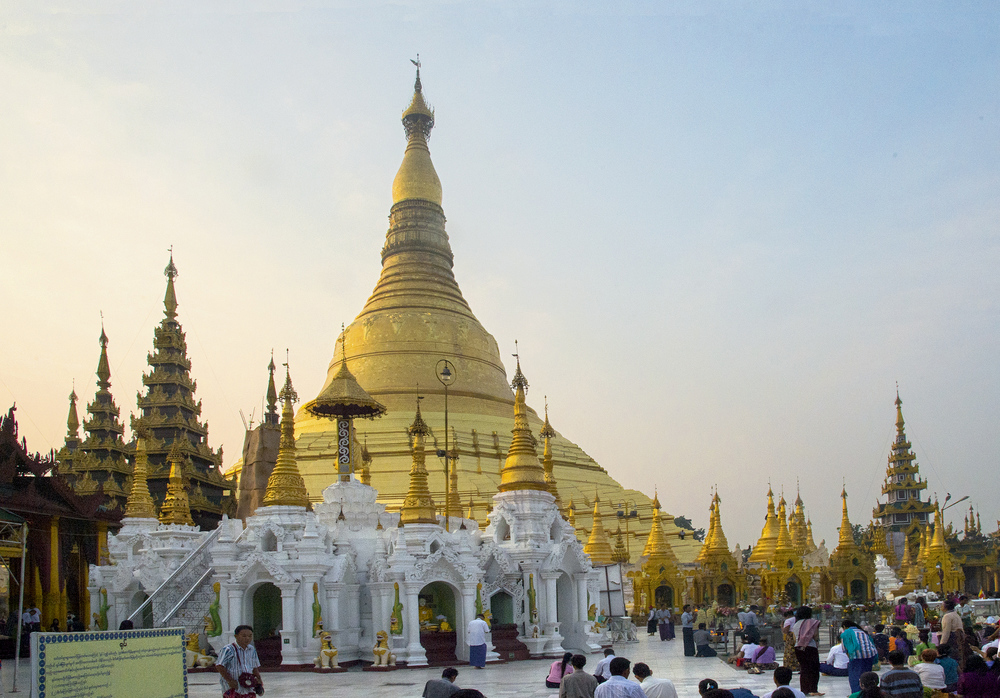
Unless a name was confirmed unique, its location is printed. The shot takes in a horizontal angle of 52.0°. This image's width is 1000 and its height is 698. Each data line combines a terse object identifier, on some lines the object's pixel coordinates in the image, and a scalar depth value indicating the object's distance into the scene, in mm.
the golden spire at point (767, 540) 38688
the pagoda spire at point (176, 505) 26828
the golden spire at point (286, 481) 23203
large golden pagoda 40375
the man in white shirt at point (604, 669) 11495
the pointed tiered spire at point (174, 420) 40125
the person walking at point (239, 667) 9430
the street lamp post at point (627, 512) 41591
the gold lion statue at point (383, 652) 20672
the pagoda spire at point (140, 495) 26859
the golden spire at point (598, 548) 29781
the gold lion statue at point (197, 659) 21172
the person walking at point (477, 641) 19922
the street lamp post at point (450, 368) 44272
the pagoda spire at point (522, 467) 24984
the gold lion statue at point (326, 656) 20500
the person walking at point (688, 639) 22062
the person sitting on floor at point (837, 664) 15625
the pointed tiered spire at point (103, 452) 38500
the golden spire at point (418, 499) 22609
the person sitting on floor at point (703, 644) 21516
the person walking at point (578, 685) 9586
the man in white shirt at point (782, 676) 9664
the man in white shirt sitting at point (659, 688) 9219
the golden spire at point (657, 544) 37094
